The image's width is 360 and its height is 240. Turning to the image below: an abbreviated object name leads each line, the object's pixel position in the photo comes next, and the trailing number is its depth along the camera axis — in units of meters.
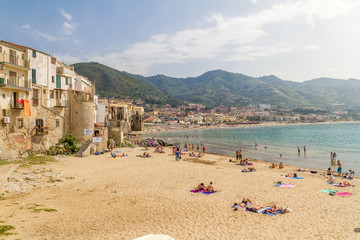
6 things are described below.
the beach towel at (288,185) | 16.27
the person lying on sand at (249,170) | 21.70
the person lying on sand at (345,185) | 16.55
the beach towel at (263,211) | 11.06
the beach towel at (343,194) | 14.20
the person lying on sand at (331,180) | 17.31
